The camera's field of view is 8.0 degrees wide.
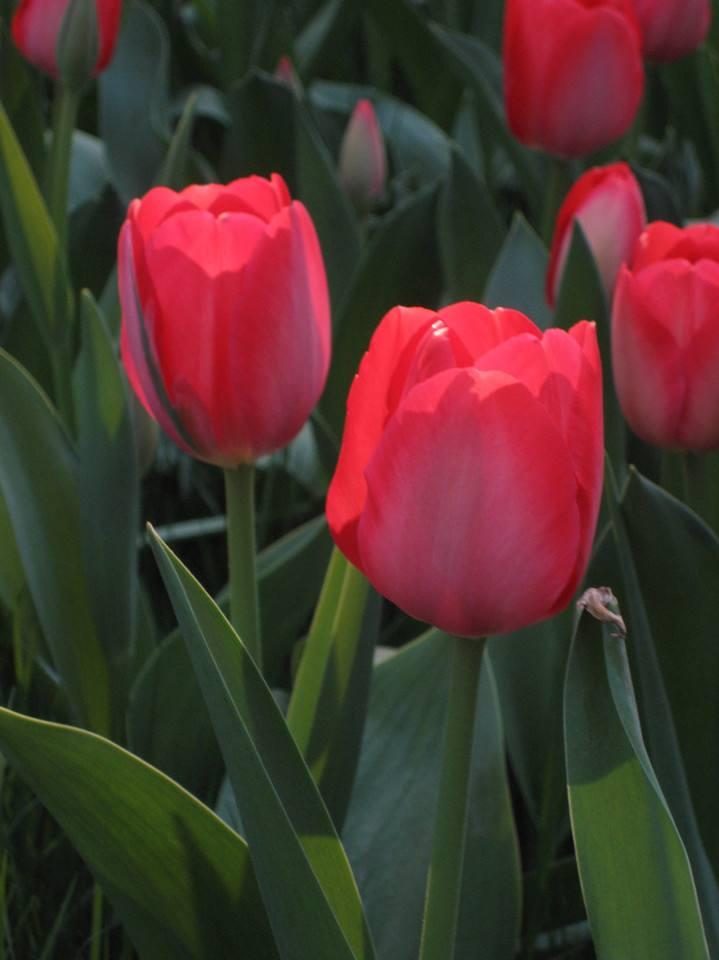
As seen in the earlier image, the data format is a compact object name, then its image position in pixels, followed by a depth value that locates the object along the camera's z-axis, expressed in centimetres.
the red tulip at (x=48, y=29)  140
